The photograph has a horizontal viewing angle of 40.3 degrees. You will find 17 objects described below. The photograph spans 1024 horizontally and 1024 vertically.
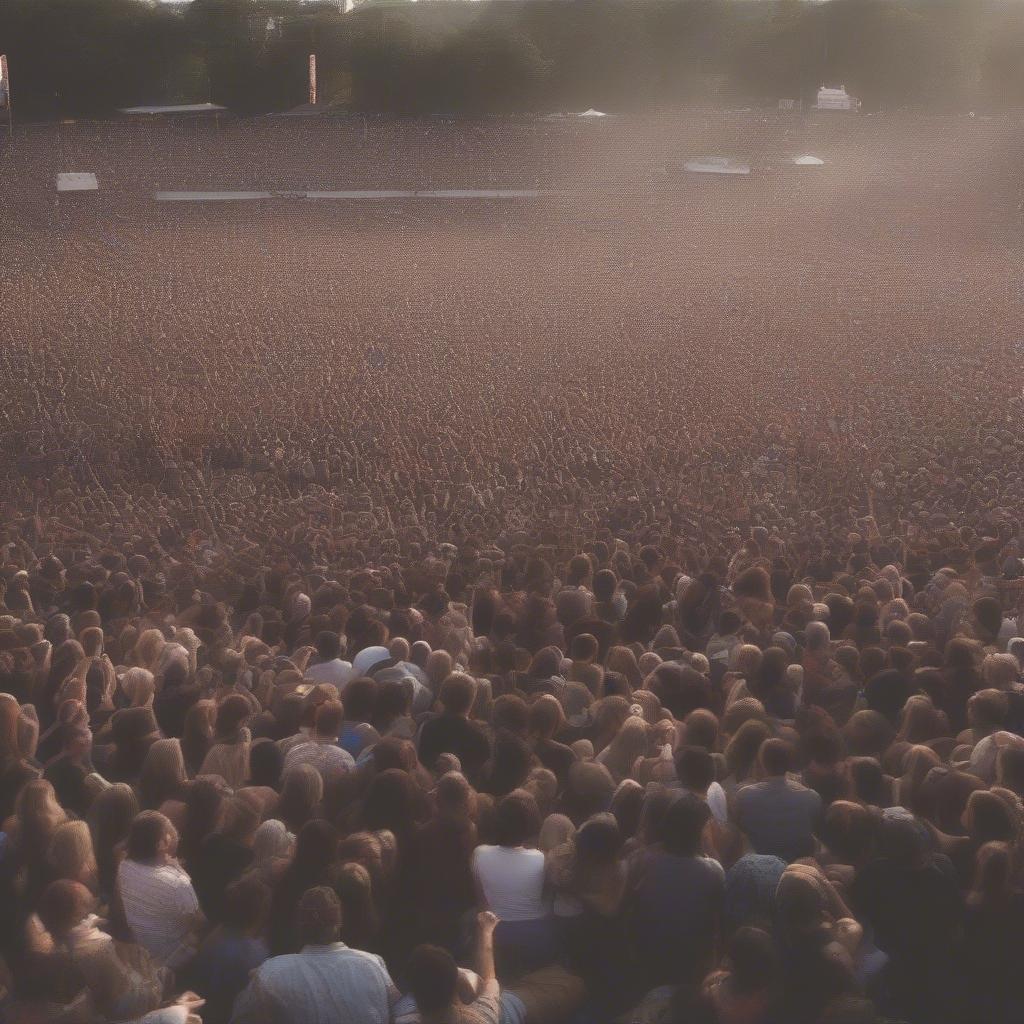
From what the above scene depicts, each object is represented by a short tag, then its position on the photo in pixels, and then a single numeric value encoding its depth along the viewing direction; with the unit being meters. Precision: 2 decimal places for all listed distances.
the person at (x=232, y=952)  4.29
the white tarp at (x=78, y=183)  46.31
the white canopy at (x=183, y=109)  54.88
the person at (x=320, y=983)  3.95
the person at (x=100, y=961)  3.93
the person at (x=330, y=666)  6.96
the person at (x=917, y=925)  4.35
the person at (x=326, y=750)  5.33
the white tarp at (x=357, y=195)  46.50
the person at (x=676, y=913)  4.46
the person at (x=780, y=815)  4.94
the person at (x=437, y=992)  3.87
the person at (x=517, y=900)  4.59
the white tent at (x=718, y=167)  49.72
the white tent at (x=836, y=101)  57.12
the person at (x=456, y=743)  5.55
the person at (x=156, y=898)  4.44
